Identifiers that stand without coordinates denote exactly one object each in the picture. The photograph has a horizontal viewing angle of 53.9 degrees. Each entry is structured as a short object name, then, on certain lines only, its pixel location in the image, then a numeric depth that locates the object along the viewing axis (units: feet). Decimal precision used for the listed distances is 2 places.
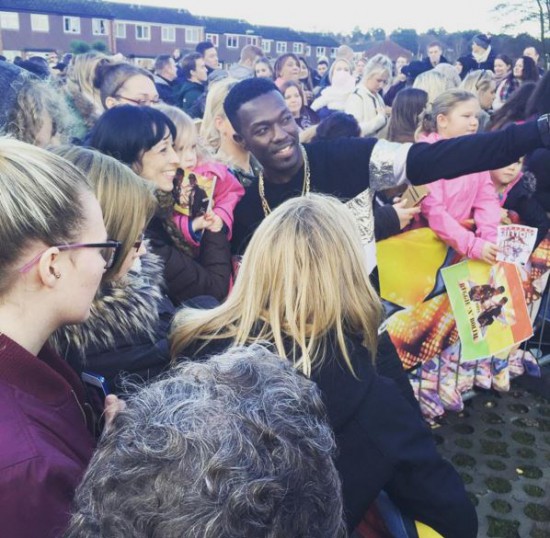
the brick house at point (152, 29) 180.60
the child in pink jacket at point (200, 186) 8.73
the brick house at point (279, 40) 198.16
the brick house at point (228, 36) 193.47
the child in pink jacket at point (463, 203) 10.52
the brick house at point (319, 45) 210.79
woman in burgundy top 3.28
